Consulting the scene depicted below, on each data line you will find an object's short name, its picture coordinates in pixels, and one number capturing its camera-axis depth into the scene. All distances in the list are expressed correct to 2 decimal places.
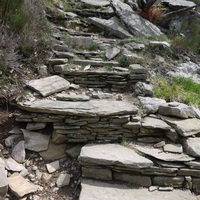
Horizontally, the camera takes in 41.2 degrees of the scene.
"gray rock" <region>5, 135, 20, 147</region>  3.35
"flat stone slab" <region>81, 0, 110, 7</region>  6.87
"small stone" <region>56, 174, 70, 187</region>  3.06
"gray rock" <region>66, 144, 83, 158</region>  3.36
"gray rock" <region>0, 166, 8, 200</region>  2.69
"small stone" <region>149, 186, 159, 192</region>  3.01
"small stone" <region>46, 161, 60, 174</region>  3.20
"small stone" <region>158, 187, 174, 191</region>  3.02
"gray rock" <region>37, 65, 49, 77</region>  4.27
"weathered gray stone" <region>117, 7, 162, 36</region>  6.16
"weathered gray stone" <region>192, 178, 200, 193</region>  3.12
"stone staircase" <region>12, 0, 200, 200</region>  3.01
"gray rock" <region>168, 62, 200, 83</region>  5.01
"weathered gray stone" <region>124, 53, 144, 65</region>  4.70
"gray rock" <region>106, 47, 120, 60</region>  4.88
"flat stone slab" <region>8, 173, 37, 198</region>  2.78
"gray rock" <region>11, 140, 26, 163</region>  3.24
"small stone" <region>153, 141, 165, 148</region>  3.38
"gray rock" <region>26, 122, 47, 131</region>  3.49
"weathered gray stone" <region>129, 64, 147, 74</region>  4.36
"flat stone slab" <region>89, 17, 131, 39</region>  5.97
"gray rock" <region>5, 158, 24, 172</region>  3.05
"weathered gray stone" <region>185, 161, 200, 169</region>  3.09
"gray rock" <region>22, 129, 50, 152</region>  3.38
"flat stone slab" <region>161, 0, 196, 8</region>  7.50
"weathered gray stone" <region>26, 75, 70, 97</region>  3.80
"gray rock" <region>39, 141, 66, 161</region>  3.37
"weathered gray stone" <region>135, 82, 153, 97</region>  4.12
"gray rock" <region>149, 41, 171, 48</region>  5.35
